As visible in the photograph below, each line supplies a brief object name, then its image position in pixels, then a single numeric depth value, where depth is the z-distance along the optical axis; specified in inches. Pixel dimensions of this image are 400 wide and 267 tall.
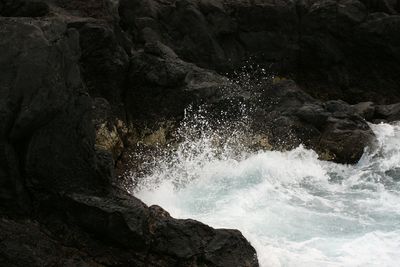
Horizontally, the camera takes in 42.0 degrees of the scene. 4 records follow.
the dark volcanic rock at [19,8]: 518.9
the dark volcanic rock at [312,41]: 922.7
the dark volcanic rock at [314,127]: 658.2
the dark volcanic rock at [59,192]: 308.5
